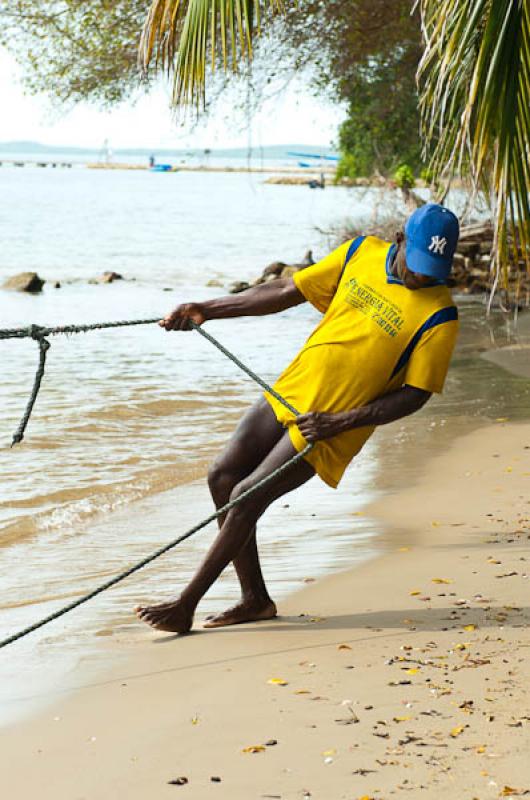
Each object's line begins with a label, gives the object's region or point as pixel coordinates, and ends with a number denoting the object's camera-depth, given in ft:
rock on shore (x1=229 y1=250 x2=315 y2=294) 90.38
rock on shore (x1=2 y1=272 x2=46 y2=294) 93.56
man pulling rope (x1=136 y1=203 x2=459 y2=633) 15.33
